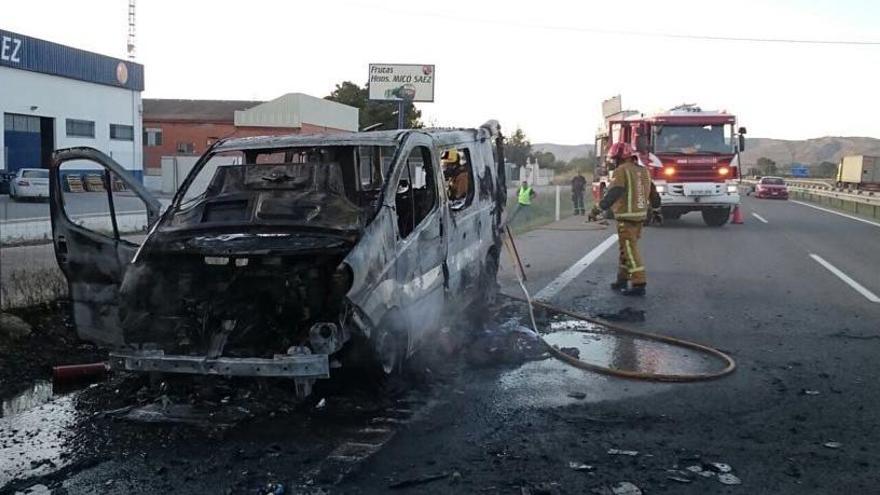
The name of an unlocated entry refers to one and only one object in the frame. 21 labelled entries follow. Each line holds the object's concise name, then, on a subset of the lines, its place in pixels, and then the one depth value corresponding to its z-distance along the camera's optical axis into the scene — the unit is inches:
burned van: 204.5
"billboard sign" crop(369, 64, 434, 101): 1464.1
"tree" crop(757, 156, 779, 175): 3665.1
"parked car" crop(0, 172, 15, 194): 1133.7
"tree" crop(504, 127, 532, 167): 2749.5
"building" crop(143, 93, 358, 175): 1579.7
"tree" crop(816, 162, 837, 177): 4179.6
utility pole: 2363.4
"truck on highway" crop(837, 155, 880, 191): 2065.7
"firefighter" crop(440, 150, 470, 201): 315.1
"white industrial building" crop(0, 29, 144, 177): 1310.3
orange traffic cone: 911.8
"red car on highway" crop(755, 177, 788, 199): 1791.3
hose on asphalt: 245.1
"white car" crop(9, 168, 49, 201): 1053.2
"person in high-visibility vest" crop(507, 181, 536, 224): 869.8
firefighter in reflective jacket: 386.3
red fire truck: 795.4
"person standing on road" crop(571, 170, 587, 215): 1092.5
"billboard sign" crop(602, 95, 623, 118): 1051.3
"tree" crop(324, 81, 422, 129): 1686.8
